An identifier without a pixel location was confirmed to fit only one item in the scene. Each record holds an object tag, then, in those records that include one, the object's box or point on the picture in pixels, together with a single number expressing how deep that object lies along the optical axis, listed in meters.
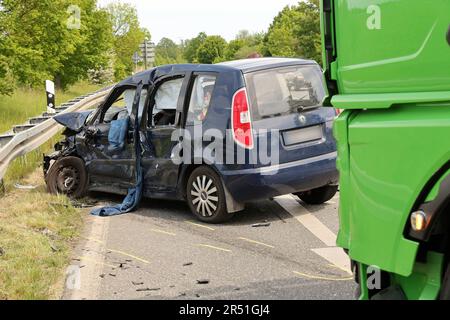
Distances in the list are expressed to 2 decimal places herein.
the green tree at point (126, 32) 81.69
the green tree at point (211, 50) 144.86
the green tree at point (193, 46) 155.00
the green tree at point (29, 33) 18.09
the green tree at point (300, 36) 78.56
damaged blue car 6.51
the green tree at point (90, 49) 39.66
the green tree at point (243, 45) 120.89
